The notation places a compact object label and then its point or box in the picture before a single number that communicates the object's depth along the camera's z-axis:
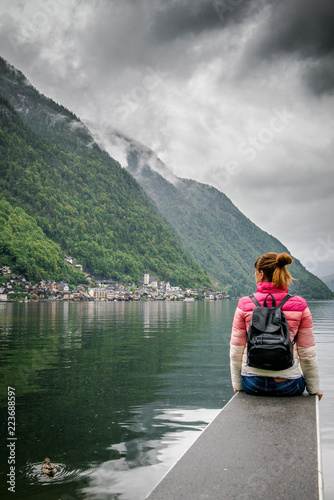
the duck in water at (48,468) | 5.84
